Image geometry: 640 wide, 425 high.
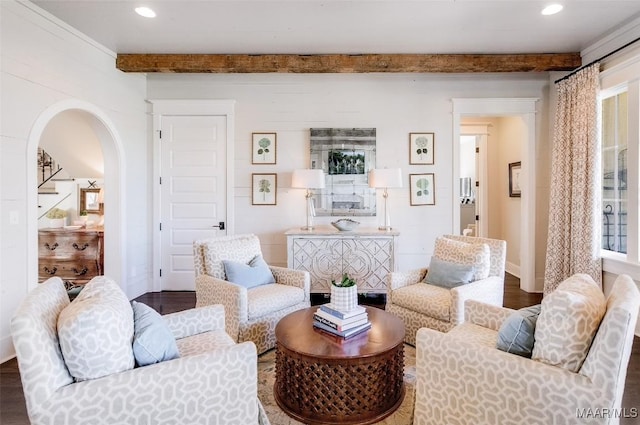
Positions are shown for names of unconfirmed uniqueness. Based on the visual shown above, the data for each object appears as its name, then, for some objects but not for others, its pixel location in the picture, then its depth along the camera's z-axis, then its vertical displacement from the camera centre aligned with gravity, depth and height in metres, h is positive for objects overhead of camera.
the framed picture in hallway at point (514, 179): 5.17 +0.43
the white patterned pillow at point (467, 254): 2.86 -0.40
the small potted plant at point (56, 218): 4.50 -0.10
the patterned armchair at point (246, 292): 2.63 -0.69
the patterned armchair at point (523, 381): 1.25 -0.69
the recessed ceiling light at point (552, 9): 2.96 +1.72
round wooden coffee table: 1.86 -0.93
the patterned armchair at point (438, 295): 2.59 -0.69
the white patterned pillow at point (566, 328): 1.33 -0.47
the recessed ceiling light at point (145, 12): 3.02 +1.75
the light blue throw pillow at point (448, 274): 2.84 -0.55
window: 3.44 +0.35
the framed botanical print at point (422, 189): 4.52 +0.25
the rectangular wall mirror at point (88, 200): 4.84 +0.14
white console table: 3.98 -0.54
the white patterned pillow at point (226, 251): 3.00 -0.38
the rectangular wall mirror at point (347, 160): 4.47 +0.63
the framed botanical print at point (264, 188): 4.56 +0.28
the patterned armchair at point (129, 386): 1.22 -0.66
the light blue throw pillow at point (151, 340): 1.41 -0.55
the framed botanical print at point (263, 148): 4.53 +0.80
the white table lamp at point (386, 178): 4.06 +0.36
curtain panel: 3.60 +0.25
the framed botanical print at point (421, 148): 4.50 +0.78
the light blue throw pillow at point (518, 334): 1.50 -0.56
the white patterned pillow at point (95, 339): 1.25 -0.48
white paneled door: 4.53 +0.25
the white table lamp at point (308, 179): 4.07 +0.35
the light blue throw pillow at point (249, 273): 2.95 -0.55
